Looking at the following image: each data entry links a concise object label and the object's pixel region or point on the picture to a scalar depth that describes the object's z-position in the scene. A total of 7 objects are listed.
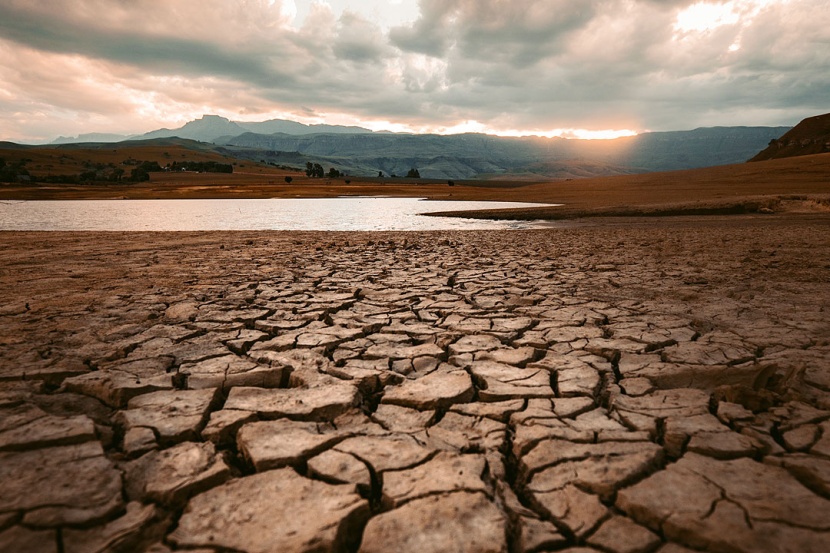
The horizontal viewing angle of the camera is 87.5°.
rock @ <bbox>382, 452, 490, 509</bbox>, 1.50
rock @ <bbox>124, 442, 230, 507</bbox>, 1.49
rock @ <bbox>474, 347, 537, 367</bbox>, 2.70
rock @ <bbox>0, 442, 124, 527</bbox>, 1.38
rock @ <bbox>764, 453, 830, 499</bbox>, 1.49
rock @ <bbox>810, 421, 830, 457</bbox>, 1.67
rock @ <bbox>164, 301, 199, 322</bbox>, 3.72
